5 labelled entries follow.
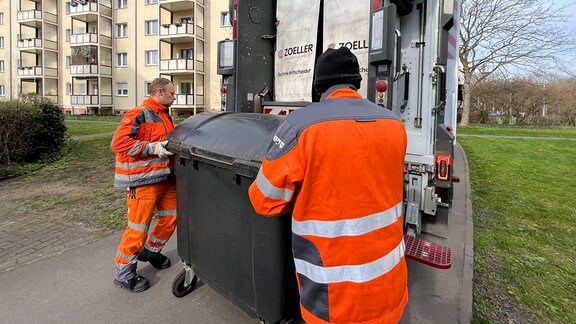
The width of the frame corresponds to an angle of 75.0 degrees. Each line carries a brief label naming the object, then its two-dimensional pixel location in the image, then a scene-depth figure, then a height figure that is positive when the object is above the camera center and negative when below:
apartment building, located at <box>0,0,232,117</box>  27.91 +6.76
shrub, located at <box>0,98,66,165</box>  7.27 +0.01
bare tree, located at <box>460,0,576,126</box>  23.77 +6.27
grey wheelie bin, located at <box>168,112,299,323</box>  1.96 -0.51
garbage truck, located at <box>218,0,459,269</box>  2.94 +0.71
